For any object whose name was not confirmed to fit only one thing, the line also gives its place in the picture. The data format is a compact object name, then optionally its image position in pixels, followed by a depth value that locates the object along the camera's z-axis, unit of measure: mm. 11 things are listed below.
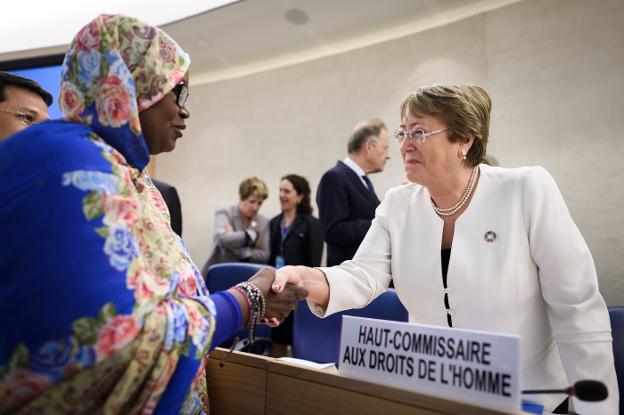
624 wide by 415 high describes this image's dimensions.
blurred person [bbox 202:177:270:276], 4176
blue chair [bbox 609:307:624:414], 1515
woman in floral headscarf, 803
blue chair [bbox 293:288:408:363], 2033
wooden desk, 877
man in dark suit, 2971
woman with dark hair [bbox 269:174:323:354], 4031
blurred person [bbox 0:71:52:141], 2125
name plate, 830
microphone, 827
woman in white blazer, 1318
